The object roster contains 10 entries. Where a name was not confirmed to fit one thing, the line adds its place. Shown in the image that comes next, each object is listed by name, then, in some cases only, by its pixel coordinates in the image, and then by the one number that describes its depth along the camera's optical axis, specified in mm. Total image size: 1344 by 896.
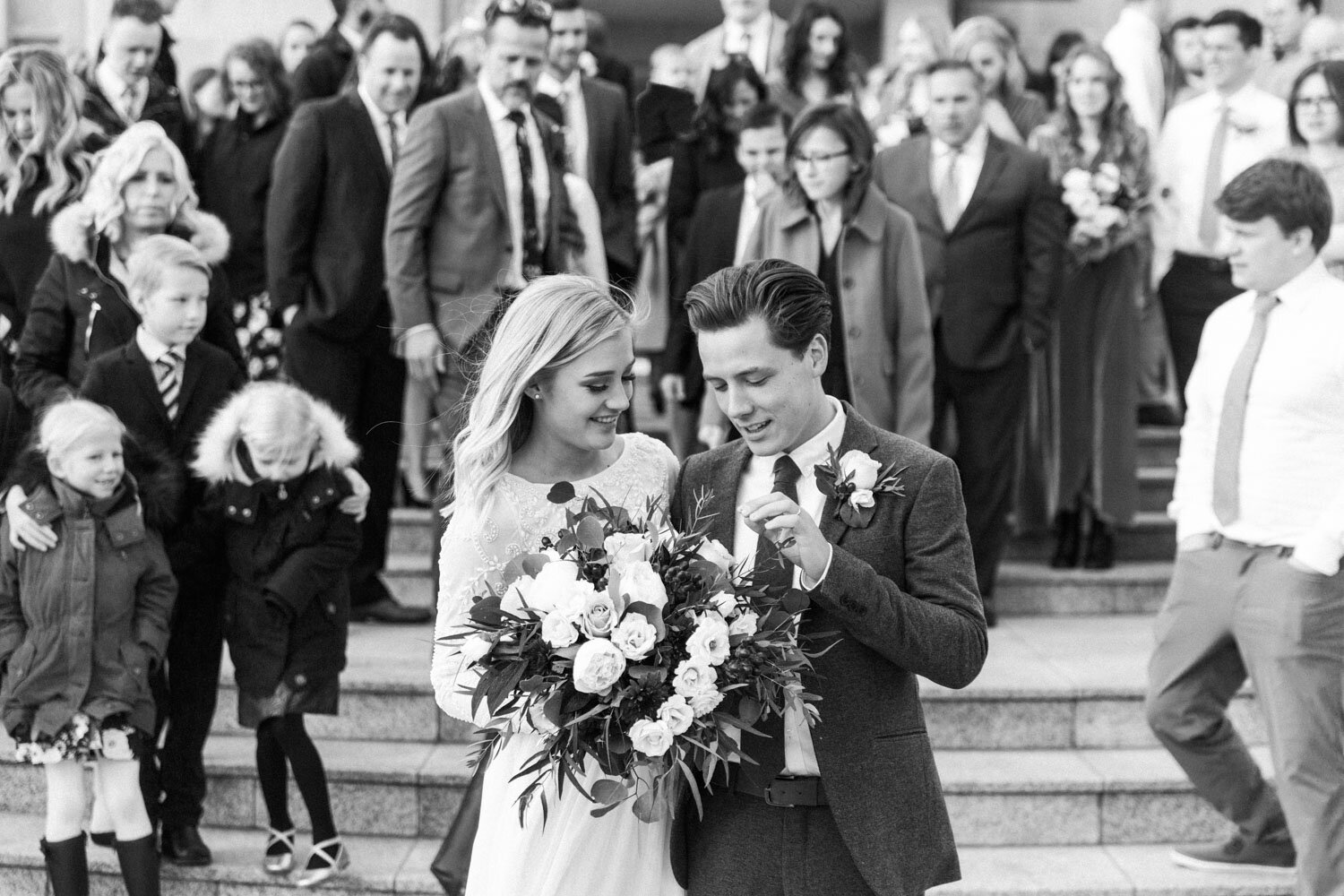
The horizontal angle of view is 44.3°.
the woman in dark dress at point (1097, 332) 7246
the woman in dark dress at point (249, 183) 7367
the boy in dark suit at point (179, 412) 5000
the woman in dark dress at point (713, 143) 7406
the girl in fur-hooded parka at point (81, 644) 4570
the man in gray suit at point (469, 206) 5852
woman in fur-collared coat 5246
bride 3055
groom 2961
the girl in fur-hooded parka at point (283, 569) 4895
